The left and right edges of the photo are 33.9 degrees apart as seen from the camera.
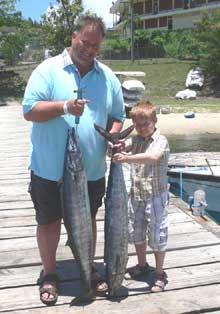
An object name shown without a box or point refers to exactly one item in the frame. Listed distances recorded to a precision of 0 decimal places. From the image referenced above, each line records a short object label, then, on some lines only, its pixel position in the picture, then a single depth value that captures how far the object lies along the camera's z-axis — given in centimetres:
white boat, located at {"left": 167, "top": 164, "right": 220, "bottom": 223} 631
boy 247
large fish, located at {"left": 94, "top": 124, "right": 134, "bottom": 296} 242
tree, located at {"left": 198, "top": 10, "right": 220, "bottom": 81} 2154
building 3990
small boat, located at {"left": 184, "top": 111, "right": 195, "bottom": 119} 1455
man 227
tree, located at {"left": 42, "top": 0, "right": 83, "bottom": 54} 2282
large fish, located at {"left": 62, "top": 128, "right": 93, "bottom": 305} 232
